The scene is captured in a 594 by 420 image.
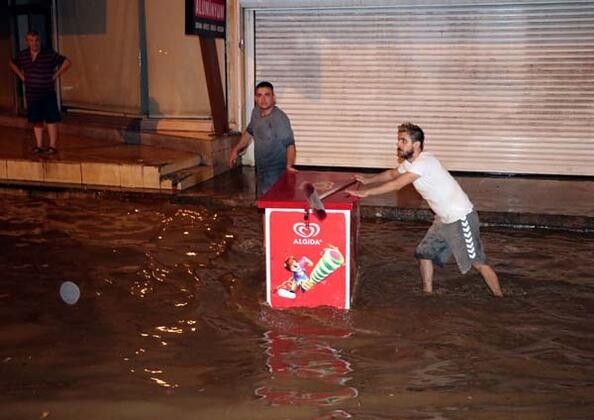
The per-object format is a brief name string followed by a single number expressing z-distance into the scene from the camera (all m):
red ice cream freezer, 5.52
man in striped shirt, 10.45
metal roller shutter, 10.80
